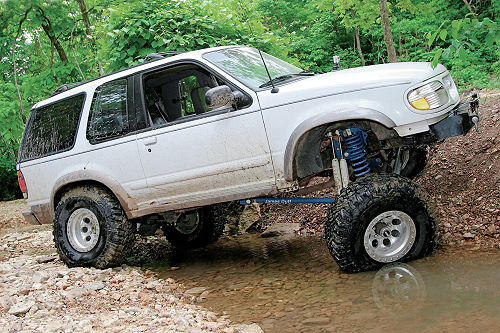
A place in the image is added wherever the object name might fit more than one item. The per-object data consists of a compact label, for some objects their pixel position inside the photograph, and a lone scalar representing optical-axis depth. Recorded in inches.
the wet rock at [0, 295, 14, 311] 151.9
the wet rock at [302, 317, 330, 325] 131.6
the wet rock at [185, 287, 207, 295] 180.4
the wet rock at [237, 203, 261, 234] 291.3
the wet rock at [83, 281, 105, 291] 178.4
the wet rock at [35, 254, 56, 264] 242.2
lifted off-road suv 160.6
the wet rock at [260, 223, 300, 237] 267.1
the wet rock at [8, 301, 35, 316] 146.2
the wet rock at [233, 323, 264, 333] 130.8
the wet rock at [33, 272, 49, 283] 186.6
